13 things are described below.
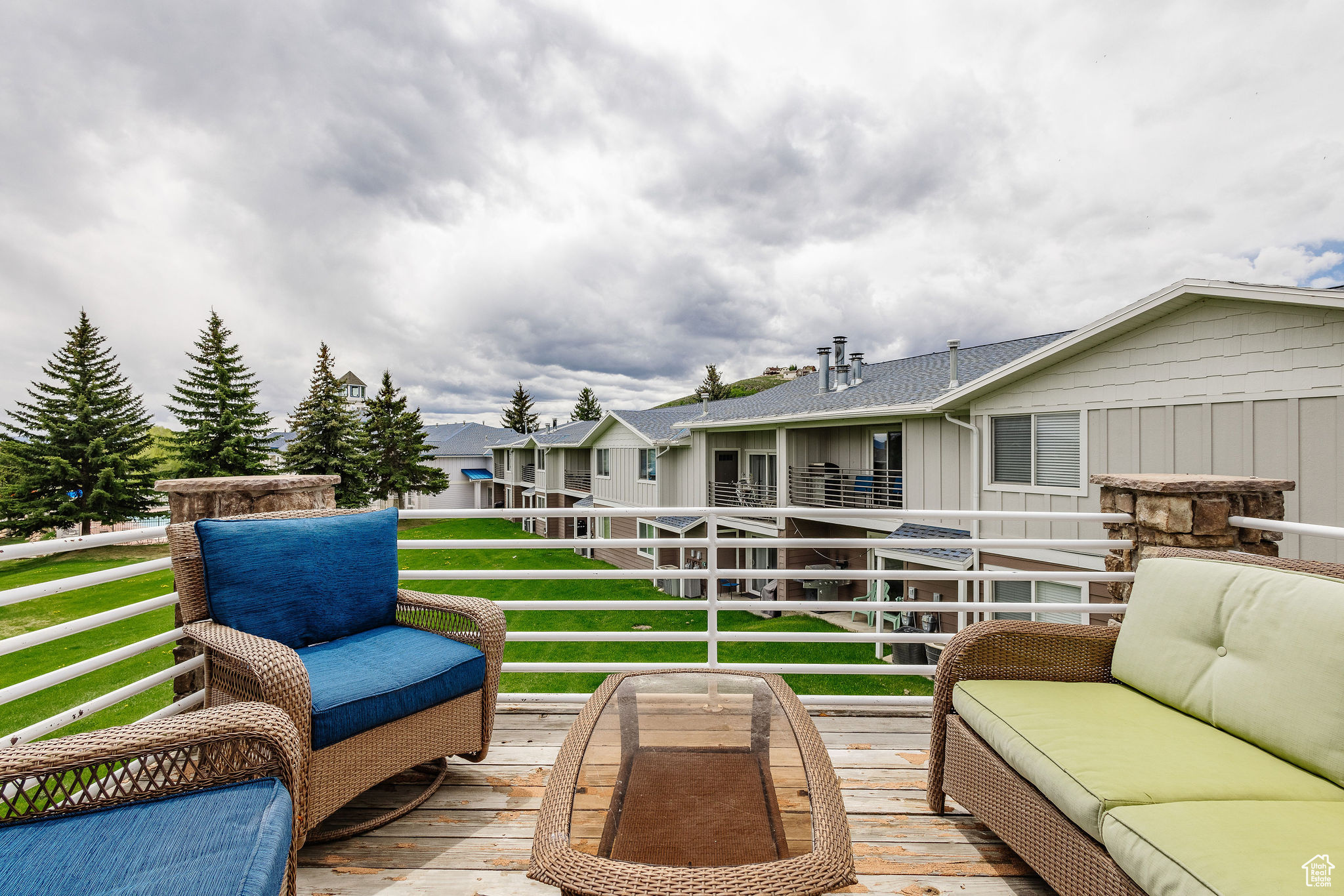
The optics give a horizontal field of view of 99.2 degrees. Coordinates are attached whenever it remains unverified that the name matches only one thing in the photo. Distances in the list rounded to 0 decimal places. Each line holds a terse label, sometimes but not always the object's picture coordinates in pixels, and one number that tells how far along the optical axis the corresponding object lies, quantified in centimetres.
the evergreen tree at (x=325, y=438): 2464
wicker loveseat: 122
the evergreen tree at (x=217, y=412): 2317
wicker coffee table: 110
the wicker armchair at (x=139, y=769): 110
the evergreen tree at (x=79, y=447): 2119
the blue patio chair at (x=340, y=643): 180
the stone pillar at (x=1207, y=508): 273
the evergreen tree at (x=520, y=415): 5425
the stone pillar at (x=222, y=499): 271
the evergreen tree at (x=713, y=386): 5103
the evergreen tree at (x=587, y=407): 5438
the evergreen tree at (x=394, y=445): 2977
